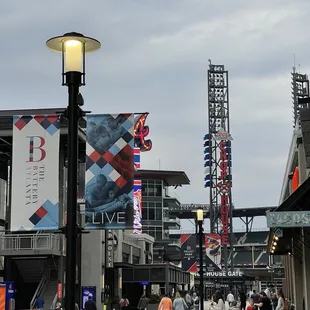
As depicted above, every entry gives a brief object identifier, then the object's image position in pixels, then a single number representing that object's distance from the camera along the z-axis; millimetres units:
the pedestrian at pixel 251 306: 28059
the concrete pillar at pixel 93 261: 47797
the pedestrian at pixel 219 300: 32425
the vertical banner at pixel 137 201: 55241
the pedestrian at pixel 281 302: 27361
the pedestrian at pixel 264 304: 26438
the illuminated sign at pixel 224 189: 88262
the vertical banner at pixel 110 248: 49600
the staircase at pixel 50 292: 42375
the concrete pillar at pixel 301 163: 24648
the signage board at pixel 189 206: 143900
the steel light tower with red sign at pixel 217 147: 89438
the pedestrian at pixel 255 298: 31383
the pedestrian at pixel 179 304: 25469
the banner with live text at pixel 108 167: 11383
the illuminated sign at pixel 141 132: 73688
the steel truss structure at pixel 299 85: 127188
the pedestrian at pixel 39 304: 39288
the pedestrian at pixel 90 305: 27641
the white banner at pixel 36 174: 10812
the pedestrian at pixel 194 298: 51062
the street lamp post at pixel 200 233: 26250
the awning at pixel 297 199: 16812
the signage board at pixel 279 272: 55453
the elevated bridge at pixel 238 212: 131125
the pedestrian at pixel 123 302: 47328
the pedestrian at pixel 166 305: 24875
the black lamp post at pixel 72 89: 8836
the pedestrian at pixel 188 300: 44794
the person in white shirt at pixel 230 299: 42350
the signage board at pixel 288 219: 15980
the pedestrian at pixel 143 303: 42203
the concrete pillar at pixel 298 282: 29484
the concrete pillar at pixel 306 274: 22402
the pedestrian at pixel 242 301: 41656
